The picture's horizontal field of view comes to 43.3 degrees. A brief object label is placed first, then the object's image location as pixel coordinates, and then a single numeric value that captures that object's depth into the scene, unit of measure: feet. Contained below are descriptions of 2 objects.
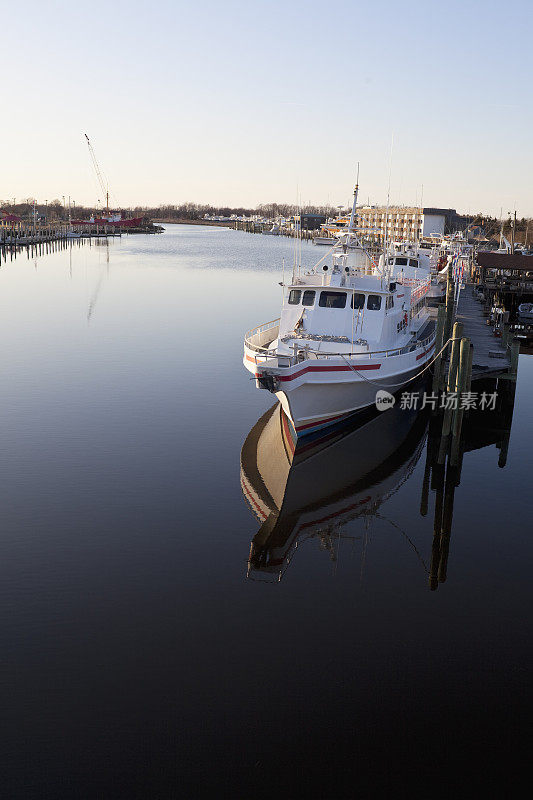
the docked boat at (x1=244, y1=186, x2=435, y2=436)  75.56
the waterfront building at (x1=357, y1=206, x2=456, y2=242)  618.89
